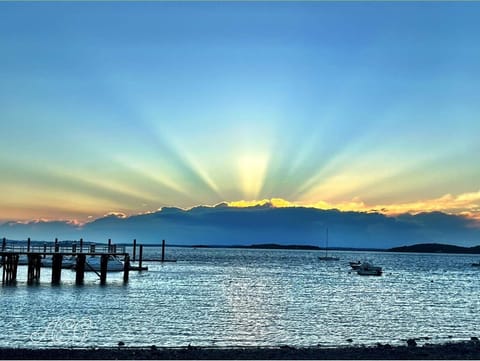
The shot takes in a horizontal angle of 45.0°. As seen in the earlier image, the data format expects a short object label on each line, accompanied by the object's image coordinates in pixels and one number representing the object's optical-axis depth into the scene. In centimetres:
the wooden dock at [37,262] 6284
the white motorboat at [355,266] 11745
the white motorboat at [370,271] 9895
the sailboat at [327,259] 18885
